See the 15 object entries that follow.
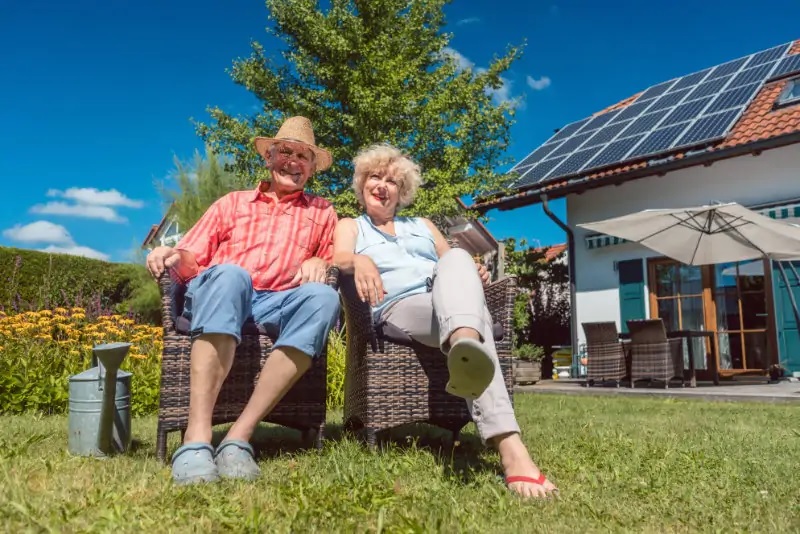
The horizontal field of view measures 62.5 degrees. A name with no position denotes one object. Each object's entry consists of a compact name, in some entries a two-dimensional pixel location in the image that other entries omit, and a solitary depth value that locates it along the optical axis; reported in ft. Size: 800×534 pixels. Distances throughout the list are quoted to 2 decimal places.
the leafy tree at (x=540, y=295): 37.81
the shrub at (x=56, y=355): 15.11
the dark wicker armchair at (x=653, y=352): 23.88
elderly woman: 6.37
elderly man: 7.06
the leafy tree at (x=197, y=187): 39.37
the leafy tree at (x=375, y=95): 28.91
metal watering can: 8.50
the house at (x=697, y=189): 28.81
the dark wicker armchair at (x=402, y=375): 8.38
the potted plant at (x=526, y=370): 29.41
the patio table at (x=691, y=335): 24.41
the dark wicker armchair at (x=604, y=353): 25.25
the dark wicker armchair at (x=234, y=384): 7.97
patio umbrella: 22.25
